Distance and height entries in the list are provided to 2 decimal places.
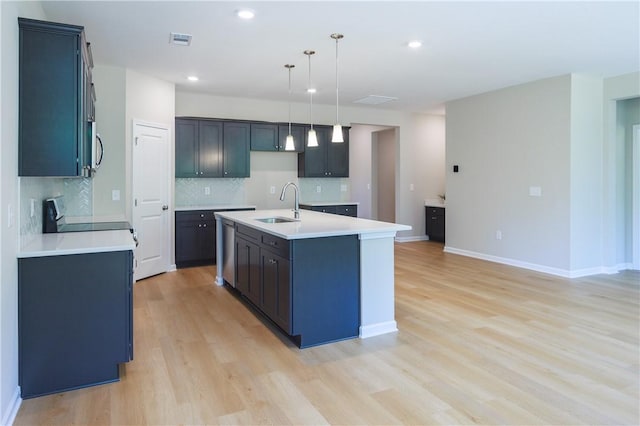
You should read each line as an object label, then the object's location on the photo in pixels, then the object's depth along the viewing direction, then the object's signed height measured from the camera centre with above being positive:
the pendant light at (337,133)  3.97 +0.67
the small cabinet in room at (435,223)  8.52 -0.37
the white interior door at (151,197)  5.42 +0.12
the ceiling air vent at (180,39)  4.04 +1.61
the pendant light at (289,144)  4.67 +0.67
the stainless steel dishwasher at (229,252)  4.68 -0.53
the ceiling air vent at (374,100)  7.02 +1.78
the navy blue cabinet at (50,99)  2.53 +0.65
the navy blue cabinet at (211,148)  6.38 +0.89
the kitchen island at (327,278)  3.22 -0.58
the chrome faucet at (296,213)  4.52 -0.08
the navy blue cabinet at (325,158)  7.48 +0.85
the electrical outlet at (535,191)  5.91 +0.19
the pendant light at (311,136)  4.36 +0.71
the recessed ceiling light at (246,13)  3.47 +1.58
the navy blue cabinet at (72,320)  2.46 -0.68
